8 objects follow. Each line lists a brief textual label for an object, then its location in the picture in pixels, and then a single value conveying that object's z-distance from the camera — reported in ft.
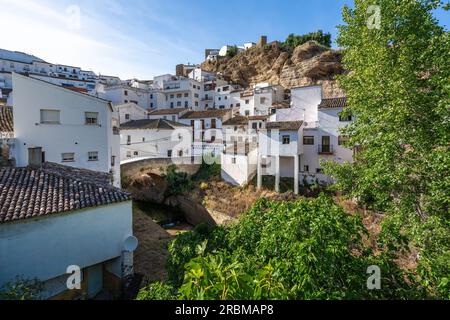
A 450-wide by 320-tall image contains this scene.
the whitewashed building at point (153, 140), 99.55
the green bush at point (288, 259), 11.64
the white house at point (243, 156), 77.97
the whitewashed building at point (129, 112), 116.37
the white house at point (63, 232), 25.44
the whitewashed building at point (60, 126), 50.14
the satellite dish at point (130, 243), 32.96
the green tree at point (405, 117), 22.79
